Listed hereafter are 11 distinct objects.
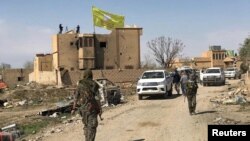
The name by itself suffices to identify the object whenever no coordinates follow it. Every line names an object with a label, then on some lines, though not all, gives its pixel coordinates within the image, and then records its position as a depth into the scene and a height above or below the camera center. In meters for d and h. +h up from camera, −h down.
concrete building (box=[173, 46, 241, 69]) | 125.56 +1.59
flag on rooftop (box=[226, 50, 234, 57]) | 131.62 +3.49
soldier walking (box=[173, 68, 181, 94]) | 31.85 -0.95
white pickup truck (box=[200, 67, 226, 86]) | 44.06 -1.11
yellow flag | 59.53 +6.16
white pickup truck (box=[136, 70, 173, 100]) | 29.14 -1.10
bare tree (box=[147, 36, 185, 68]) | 102.38 +2.87
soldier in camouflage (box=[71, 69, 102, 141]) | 12.02 -0.90
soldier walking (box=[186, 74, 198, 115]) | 19.25 -1.12
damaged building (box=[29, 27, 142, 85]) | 58.66 +2.13
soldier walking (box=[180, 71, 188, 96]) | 24.13 -0.58
